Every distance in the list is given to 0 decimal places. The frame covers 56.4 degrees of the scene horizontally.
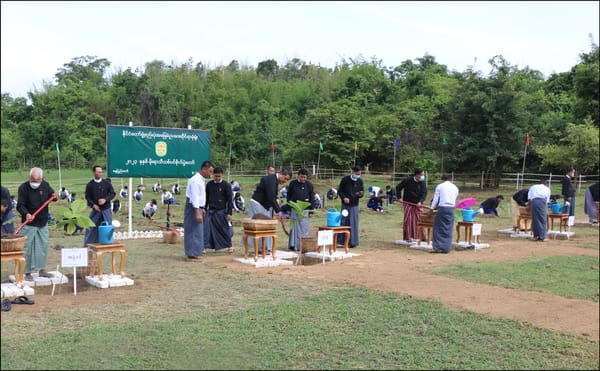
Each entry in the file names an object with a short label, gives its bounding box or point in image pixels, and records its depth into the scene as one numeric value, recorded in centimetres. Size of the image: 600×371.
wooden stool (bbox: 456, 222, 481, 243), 1145
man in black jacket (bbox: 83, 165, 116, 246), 948
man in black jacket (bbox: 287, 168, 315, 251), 1071
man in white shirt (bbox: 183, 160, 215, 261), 952
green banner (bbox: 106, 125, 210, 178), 1236
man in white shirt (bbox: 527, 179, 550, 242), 1208
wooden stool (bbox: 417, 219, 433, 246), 1139
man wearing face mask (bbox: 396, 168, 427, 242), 1195
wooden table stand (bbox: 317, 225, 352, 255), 1001
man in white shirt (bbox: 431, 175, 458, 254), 1055
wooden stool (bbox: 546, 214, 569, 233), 1273
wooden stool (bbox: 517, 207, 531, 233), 1325
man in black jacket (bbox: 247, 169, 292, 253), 1035
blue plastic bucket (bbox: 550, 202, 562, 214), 1299
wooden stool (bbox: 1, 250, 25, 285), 552
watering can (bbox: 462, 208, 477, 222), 1141
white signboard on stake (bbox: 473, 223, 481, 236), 1102
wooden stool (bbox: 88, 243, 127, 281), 715
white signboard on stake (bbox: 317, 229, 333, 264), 904
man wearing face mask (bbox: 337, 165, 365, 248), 1141
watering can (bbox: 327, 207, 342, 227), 993
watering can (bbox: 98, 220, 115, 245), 728
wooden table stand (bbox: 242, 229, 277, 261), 909
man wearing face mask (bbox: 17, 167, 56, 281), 705
